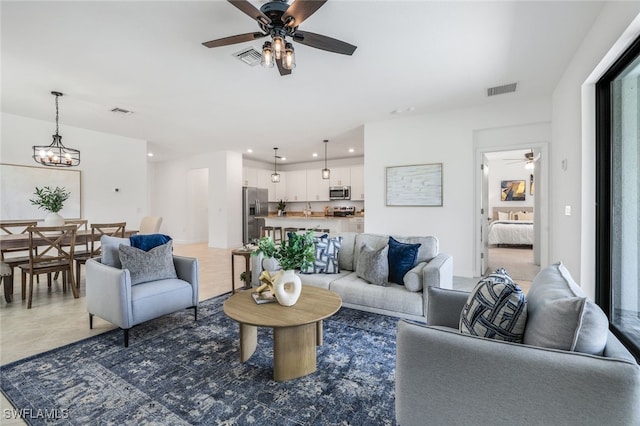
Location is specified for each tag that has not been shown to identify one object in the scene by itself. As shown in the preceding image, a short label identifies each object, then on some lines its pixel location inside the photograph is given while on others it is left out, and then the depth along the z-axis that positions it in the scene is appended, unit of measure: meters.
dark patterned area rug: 1.60
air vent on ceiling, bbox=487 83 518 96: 3.69
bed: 7.68
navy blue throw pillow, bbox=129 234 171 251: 2.88
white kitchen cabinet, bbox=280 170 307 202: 9.38
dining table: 3.42
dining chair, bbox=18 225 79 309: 3.29
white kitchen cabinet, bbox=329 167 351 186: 8.62
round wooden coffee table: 1.86
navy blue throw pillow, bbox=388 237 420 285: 2.83
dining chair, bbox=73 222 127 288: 4.04
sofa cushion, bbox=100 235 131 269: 2.72
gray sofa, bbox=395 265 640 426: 0.92
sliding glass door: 2.14
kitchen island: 6.39
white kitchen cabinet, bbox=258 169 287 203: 9.44
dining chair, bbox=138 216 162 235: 5.28
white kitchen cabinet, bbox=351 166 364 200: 8.37
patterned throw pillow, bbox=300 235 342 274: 3.23
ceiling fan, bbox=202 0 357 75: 1.88
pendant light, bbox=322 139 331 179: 7.19
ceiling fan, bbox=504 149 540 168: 4.85
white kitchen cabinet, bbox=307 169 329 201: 9.02
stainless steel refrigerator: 8.26
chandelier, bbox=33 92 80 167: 4.08
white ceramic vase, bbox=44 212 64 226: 3.97
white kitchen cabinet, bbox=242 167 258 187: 8.58
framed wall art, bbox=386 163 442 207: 4.82
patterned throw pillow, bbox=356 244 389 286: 2.82
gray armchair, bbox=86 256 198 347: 2.34
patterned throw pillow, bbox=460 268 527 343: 1.23
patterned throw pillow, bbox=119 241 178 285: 2.60
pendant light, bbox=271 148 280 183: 7.76
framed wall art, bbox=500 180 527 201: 8.94
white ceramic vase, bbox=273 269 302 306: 2.09
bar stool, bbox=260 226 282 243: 7.11
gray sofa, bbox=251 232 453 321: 2.56
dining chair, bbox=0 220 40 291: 3.48
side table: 3.72
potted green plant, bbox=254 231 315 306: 2.10
